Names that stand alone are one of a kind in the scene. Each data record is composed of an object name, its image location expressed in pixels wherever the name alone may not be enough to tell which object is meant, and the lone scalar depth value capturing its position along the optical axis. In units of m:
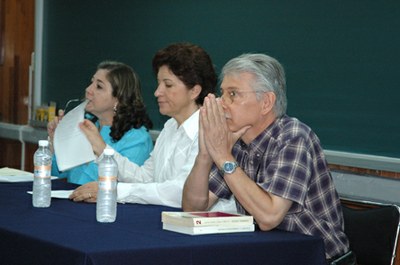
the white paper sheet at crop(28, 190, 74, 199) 4.45
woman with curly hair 5.73
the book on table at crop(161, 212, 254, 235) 3.40
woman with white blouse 4.86
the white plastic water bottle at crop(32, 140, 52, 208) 4.10
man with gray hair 3.68
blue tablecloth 3.02
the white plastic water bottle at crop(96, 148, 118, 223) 3.66
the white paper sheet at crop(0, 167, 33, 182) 5.19
